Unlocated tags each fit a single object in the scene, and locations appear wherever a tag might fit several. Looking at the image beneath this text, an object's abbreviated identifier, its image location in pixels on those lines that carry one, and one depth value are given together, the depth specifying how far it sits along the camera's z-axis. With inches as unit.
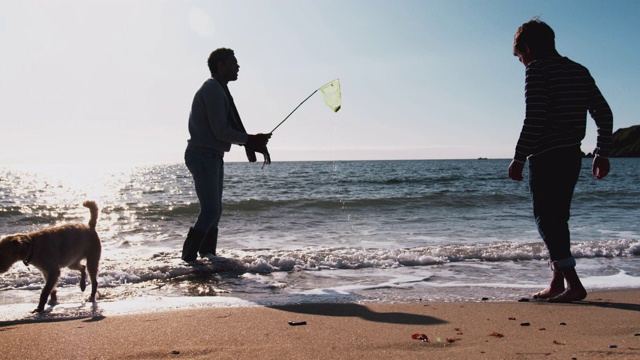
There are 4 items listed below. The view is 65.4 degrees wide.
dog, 137.1
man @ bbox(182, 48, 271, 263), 189.9
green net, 215.2
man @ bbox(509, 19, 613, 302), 133.8
